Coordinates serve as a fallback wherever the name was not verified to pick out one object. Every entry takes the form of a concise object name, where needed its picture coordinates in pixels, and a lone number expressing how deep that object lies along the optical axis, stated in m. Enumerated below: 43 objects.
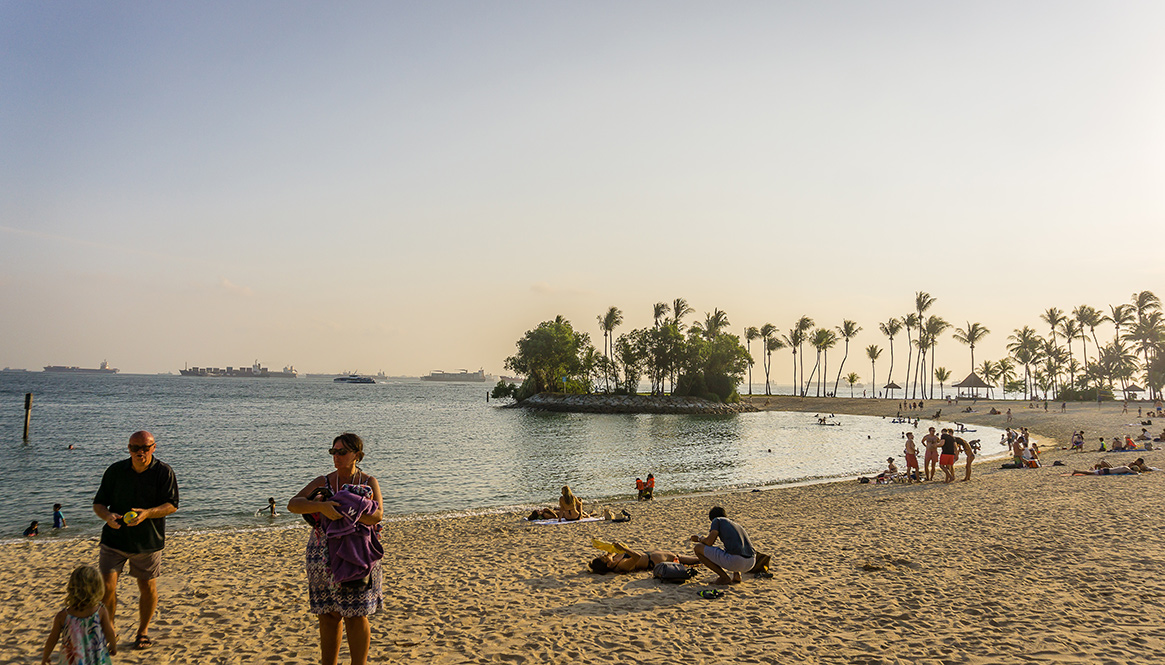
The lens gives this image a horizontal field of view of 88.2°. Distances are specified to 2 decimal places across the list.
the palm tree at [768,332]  139.75
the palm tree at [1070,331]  97.19
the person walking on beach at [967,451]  19.66
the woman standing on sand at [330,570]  4.33
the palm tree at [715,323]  115.56
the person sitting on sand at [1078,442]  31.34
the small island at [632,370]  91.50
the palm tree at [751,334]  140.62
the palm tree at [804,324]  133.62
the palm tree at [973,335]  107.68
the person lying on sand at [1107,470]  19.95
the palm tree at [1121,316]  88.12
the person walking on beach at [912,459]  20.98
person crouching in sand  8.92
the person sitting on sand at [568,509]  15.47
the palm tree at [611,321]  114.44
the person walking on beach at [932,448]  20.95
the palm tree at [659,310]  116.56
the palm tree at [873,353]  138.99
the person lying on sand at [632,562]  9.57
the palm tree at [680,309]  112.44
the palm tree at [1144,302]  85.25
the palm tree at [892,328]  124.10
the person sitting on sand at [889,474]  21.97
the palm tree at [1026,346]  108.19
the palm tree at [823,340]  126.50
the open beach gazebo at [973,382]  94.31
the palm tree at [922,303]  110.69
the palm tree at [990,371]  148.62
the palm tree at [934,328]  111.88
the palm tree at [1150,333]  86.25
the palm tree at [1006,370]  141.75
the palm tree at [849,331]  131.12
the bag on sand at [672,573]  9.05
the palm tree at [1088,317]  92.62
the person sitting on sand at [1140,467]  19.97
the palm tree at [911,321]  113.88
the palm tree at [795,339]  133.38
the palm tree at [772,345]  138.75
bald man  5.50
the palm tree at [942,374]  121.69
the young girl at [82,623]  4.23
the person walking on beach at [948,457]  20.30
